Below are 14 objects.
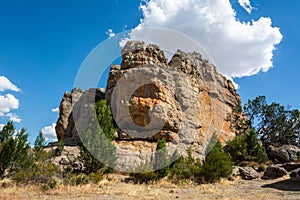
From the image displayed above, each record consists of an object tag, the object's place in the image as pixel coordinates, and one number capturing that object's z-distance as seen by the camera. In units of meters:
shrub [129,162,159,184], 16.12
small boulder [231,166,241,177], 19.60
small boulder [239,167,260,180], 19.24
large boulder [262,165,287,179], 18.45
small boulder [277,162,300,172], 20.17
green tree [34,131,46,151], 24.70
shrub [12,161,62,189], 12.67
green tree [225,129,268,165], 26.39
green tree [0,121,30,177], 13.98
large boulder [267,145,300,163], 27.86
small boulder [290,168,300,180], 15.49
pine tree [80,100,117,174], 18.16
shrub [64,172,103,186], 13.57
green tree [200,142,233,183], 16.75
